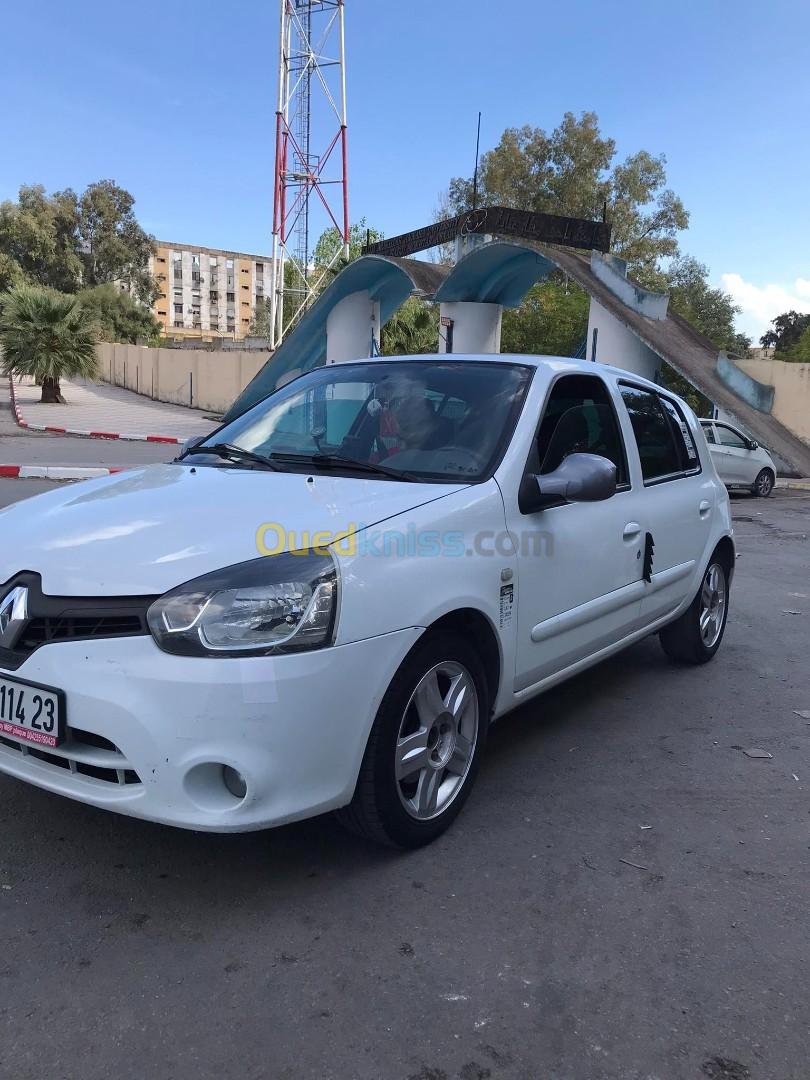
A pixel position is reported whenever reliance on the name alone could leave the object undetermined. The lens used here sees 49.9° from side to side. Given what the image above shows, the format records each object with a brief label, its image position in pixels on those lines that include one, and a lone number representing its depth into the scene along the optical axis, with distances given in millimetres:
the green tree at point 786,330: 62019
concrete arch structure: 18094
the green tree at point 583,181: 44344
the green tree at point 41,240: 57188
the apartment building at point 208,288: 120625
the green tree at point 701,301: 44188
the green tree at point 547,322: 30219
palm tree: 26562
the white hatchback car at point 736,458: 15180
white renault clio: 2297
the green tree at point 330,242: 58666
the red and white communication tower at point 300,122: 36594
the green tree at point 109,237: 63562
